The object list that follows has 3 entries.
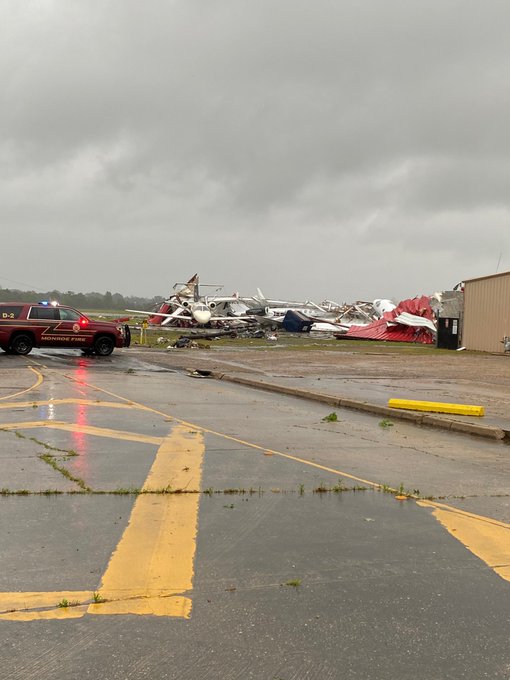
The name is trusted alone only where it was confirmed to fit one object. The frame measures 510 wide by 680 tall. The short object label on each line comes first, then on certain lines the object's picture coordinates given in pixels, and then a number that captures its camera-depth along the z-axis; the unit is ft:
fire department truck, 74.33
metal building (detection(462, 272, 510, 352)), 115.34
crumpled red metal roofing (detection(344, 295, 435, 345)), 153.69
